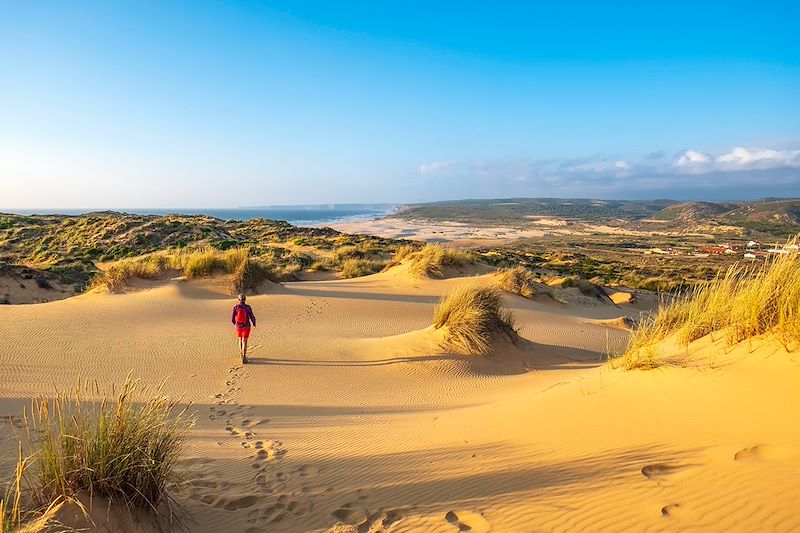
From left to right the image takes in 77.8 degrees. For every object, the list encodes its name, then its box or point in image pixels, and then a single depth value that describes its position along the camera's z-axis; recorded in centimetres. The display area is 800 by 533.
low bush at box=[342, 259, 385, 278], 2364
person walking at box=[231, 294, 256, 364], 887
